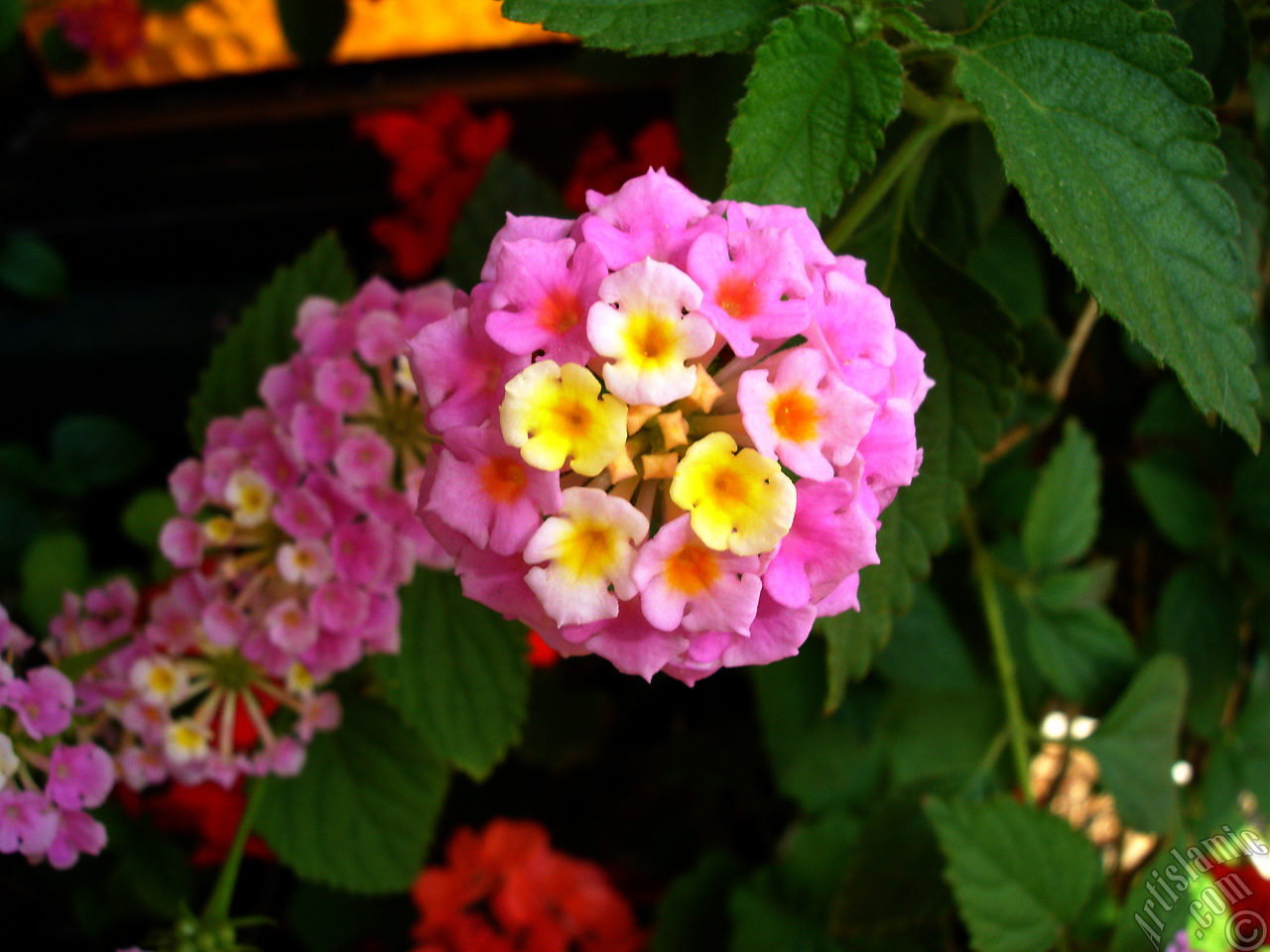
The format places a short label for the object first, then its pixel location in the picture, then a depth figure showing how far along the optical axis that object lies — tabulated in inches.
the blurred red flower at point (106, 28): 10.3
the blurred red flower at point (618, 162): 8.9
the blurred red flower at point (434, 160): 9.0
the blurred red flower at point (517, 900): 6.9
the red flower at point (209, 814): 7.5
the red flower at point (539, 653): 6.3
